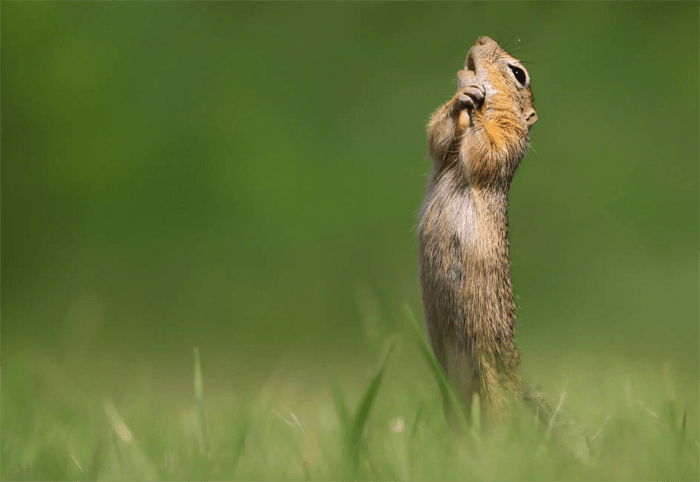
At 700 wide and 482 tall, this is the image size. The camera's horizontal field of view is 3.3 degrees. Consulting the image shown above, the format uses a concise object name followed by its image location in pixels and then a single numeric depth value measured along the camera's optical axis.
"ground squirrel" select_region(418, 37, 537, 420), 6.24
